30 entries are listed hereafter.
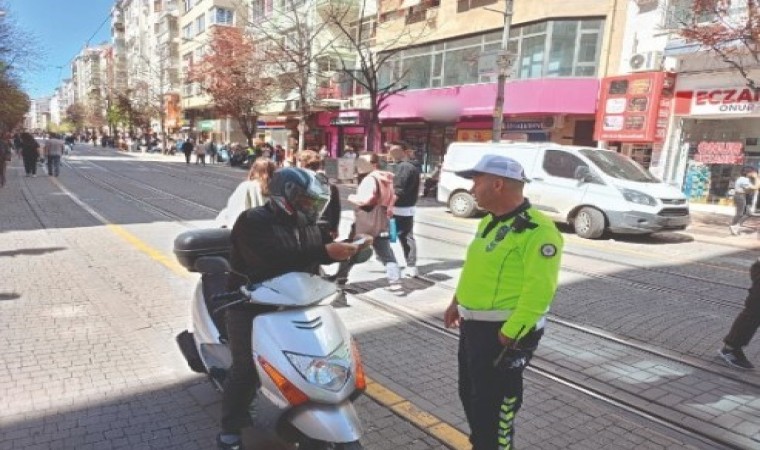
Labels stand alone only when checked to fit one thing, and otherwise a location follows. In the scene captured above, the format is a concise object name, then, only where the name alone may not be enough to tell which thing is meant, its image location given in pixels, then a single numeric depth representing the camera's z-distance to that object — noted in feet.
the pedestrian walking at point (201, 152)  113.60
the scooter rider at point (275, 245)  8.23
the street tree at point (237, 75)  103.91
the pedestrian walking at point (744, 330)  14.42
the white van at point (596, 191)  34.81
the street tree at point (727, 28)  37.47
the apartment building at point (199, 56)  144.97
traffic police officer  7.83
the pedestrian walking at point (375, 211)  19.54
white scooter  8.02
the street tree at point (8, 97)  76.47
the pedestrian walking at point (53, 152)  63.72
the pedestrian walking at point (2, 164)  51.75
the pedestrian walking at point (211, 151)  126.44
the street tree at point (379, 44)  84.38
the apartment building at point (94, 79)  253.69
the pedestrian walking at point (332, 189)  17.61
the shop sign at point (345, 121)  94.61
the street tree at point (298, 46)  84.23
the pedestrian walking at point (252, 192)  18.01
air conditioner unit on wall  56.44
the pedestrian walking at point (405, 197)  22.13
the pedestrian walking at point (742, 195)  40.42
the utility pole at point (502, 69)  51.90
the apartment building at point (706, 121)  50.98
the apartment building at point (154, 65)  174.60
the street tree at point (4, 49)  60.41
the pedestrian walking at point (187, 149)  112.25
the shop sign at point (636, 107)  56.49
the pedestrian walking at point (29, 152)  62.75
